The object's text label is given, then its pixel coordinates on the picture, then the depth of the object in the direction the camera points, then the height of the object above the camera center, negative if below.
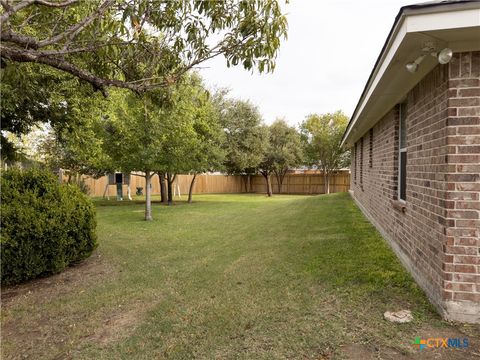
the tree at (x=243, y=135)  24.03 +2.74
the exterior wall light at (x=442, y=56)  2.75 +0.99
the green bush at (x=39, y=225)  4.54 -0.77
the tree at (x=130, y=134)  9.55 +1.20
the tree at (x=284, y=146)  27.94 +2.19
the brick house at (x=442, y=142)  2.67 +0.26
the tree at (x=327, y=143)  29.56 +2.51
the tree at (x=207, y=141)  14.55 +1.57
